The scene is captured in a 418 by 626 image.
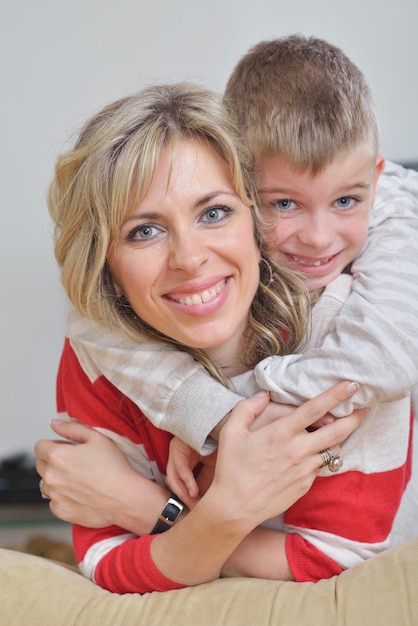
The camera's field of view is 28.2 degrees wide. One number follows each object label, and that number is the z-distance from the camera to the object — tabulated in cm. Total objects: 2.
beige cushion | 126
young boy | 137
